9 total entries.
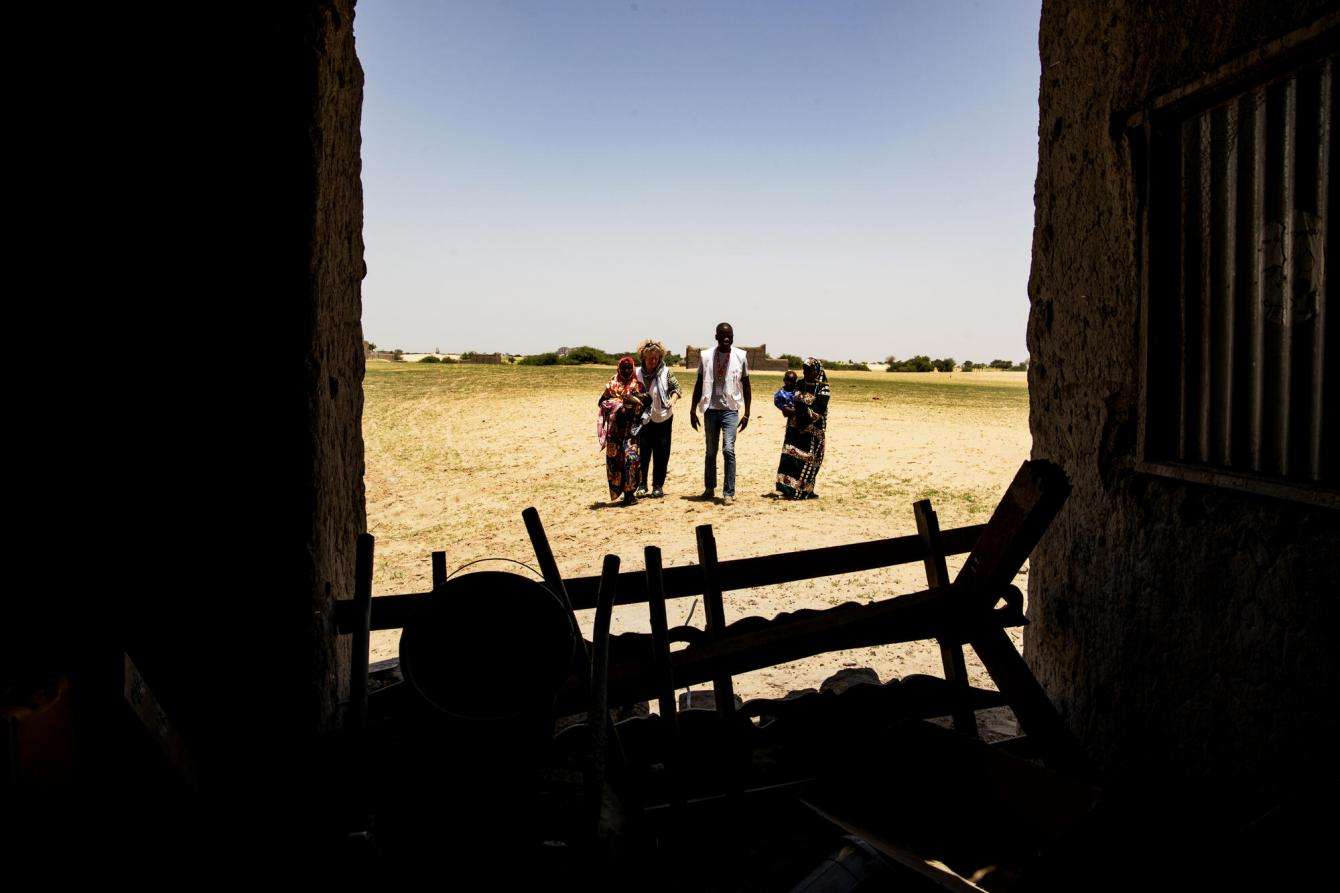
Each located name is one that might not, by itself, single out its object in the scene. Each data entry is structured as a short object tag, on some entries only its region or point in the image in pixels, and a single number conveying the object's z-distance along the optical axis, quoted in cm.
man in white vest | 939
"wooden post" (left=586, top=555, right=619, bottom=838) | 217
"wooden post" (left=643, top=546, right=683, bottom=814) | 250
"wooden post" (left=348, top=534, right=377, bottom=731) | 238
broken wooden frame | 233
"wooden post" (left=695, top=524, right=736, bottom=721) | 303
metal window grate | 213
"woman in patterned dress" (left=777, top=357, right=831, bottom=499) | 1009
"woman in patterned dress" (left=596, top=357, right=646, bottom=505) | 984
